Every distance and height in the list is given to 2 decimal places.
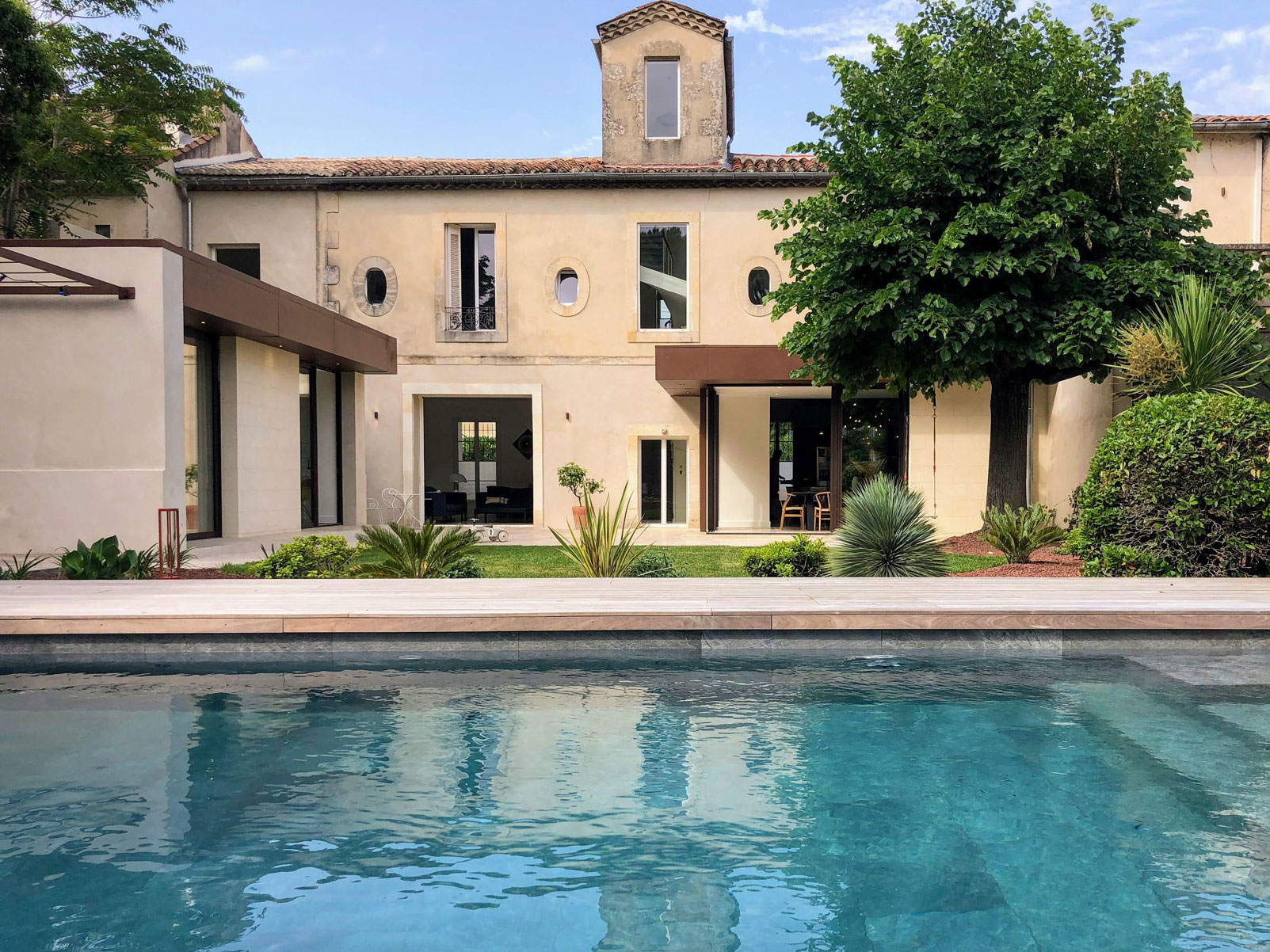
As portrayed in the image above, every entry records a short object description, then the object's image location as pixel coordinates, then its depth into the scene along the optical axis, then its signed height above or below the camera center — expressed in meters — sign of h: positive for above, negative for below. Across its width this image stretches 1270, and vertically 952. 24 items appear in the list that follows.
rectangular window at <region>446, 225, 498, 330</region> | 20.58 +4.09
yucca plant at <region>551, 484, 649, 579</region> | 8.80 -0.81
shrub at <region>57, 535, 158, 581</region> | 8.54 -0.87
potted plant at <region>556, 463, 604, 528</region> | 19.25 -0.35
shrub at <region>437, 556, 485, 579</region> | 8.98 -1.00
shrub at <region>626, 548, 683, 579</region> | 9.02 -1.00
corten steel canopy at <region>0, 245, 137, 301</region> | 10.40 +2.07
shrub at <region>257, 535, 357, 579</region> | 9.04 -0.92
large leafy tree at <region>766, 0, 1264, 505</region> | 11.58 +3.35
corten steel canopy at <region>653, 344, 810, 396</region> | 16.94 +1.81
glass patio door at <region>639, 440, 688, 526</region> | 20.59 -0.37
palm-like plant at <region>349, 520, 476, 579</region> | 8.86 -0.83
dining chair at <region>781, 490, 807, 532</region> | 19.00 -0.98
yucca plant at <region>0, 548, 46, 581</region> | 8.61 -0.97
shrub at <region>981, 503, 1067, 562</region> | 10.50 -0.80
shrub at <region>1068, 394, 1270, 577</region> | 8.33 -0.22
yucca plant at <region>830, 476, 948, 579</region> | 9.13 -0.80
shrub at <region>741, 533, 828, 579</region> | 9.40 -0.98
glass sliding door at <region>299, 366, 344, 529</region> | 17.38 +0.32
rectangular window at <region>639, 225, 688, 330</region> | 20.62 +4.13
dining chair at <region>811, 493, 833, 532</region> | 18.42 -1.01
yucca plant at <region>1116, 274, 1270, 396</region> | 9.60 +1.13
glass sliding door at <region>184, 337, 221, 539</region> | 13.31 +0.39
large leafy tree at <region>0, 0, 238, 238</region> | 17.89 +7.11
